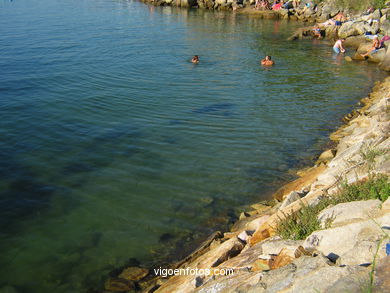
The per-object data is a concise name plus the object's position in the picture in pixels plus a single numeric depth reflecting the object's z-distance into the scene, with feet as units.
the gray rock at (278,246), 19.85
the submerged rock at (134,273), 28.12
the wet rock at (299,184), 36.23
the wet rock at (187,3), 182.78
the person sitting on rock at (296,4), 166.48
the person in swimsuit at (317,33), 124.09
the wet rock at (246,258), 21.68
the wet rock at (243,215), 33.73
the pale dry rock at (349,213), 19.85
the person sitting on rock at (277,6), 165.78
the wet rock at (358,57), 94.84
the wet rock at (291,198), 29.04
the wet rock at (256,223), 28.58
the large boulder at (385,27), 108.17
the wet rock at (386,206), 19.14
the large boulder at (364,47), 98.52
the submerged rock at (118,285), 27.20
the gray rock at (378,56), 92.78
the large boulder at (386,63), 87.66
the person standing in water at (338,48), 102.75
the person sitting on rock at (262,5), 170.40
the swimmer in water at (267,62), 86.17
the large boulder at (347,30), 117.70
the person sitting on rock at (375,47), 95.00
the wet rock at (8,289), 27.48
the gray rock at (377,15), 119.03
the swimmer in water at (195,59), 86.33
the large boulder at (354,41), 111.04
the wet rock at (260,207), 34.61
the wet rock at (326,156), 43.47
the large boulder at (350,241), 16.51
